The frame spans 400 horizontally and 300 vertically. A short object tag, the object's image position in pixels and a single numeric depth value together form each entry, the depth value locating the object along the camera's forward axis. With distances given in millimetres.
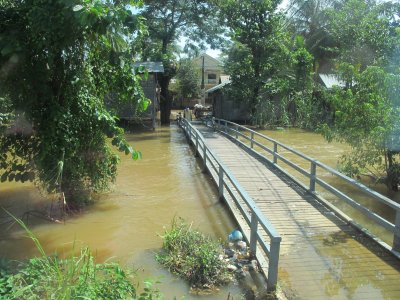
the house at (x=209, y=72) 58353
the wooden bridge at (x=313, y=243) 5246
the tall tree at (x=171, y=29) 28625
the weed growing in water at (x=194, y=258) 5547
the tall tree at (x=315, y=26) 34062
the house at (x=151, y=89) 23844
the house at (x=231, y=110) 30000
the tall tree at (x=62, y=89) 6570
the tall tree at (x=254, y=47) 25500
